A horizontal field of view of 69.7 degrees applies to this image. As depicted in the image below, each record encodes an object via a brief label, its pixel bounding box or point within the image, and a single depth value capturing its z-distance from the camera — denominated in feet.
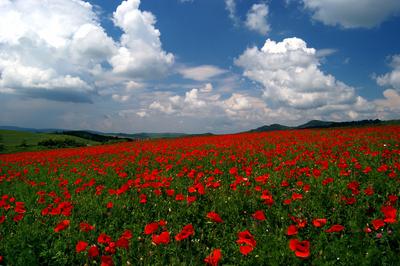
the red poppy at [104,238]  11.04
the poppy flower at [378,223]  9.72
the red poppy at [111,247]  11.26
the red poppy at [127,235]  11.12
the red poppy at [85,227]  12.12
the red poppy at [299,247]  8.37
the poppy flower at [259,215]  11.29
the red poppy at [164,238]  9.50
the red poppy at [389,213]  9.65
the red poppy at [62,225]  11.44
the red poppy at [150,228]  10.51
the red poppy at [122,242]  10.12
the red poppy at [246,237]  9.10
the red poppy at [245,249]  8.68
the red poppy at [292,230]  9.92
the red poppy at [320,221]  10.93
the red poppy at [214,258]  8.72
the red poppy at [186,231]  10.12
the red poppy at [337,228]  9.99
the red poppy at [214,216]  11.12
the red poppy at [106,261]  9.08
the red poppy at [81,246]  9.79
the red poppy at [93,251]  10.10
